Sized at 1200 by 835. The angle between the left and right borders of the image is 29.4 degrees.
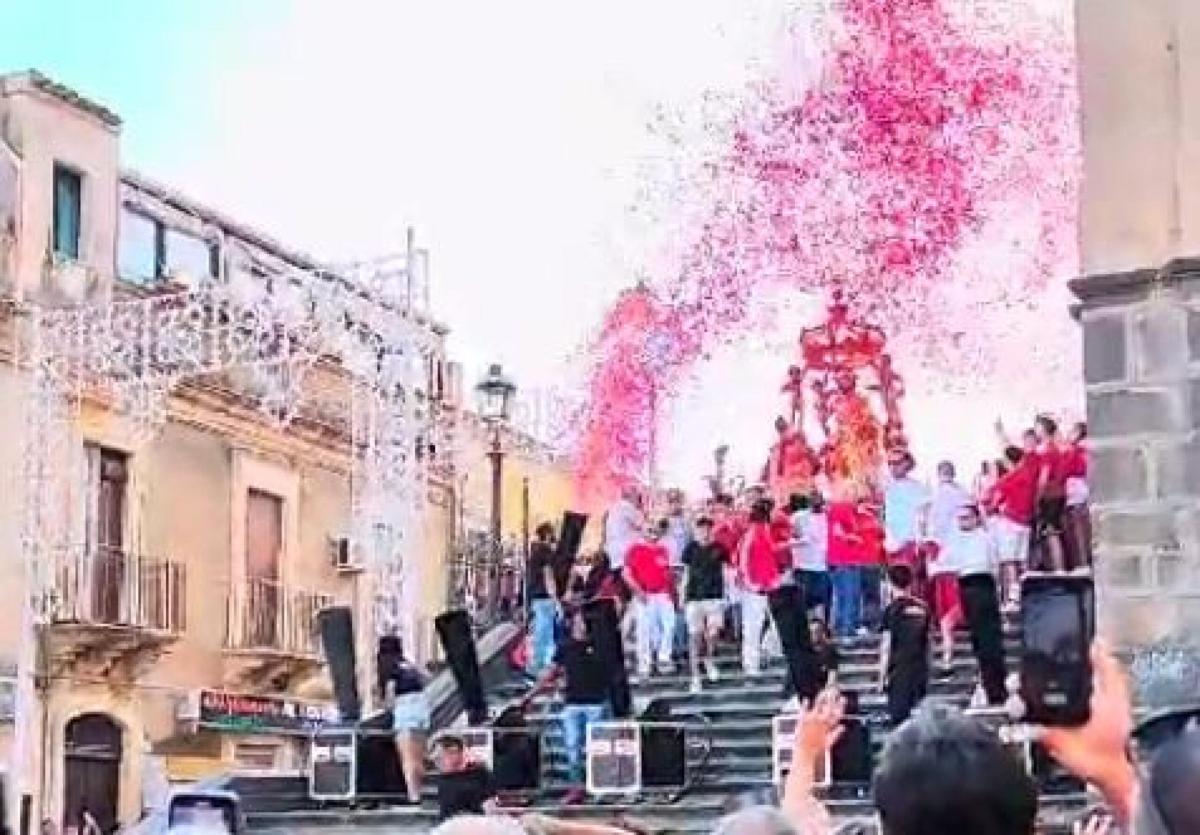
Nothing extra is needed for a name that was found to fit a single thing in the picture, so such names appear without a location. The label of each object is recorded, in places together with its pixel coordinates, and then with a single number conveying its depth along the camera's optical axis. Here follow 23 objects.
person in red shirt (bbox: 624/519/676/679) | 17.09
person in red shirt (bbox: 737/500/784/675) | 16.33
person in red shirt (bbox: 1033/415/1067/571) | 15.13
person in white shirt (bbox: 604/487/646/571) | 17.53
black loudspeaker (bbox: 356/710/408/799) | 15.88
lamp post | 21.06
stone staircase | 13.86
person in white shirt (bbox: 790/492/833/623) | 16.69
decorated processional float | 18.83
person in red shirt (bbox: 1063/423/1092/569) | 15.09
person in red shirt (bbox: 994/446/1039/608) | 15.45
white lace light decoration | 21.69
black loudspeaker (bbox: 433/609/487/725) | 16.53
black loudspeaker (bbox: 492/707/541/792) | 15.22
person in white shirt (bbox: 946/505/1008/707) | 12.83
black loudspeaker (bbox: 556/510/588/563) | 18.61
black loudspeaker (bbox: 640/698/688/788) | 14.58
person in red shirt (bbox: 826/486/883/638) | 16.58
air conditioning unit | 29.42
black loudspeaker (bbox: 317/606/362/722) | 16.88
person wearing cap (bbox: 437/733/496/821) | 10.31
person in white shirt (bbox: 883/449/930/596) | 16.14
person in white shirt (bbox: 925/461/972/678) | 15.53
